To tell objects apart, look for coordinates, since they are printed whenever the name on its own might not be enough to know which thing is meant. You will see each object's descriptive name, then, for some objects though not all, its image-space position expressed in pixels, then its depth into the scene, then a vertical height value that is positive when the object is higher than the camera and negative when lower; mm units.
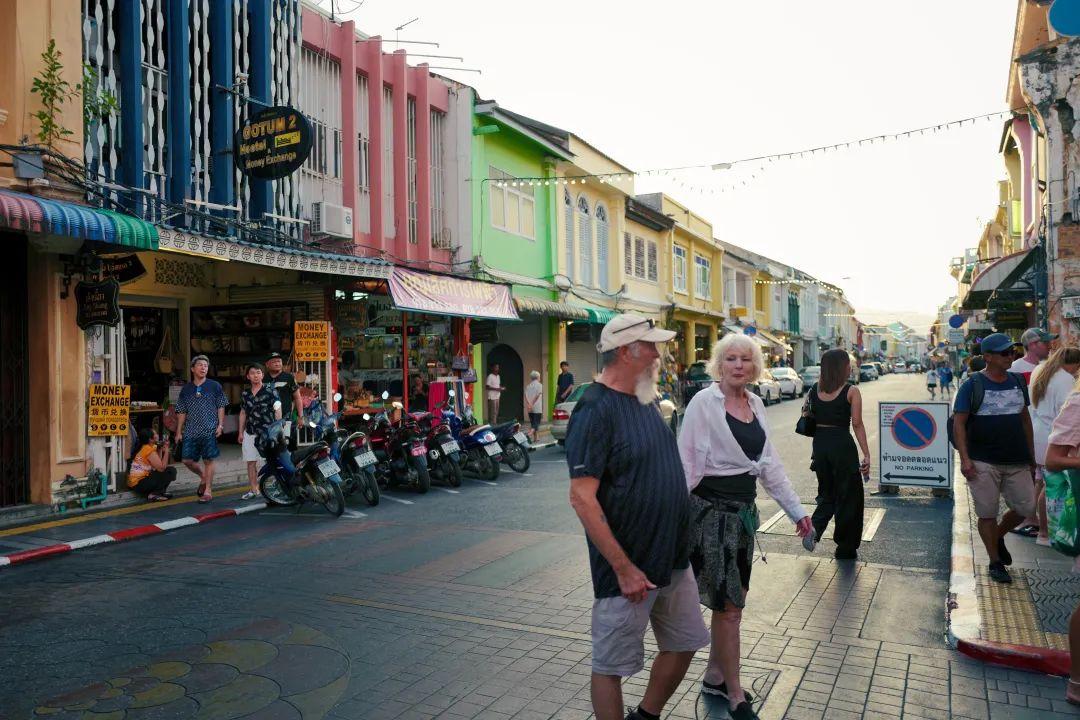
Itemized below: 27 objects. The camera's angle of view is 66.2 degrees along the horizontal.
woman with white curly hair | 3982 -630
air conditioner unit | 14734 +2577
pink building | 15462 +4485
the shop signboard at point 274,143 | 12158 +3310
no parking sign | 10172 -1123
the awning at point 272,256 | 10422 +1576
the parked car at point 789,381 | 36125 -1013
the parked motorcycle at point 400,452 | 11367 -1231
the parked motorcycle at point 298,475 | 9711 -1331
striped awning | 8234 +1548
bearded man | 3145 -574
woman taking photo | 10750 -1398
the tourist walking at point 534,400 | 19312 -903
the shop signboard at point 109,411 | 10289 -557
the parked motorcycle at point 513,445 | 13297 -1345
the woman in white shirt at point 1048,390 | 6926 -299
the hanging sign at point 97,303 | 10039 +781
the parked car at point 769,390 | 31428 -1222
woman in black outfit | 6836 -813
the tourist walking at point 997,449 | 6184 -706
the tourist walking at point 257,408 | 10258 -534
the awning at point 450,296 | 15148 +1365
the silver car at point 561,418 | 17234 -1225
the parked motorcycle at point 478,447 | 12523 -1279
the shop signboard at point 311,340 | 14164 +424
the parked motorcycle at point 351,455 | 10242 -1141
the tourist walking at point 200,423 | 10656 -741
